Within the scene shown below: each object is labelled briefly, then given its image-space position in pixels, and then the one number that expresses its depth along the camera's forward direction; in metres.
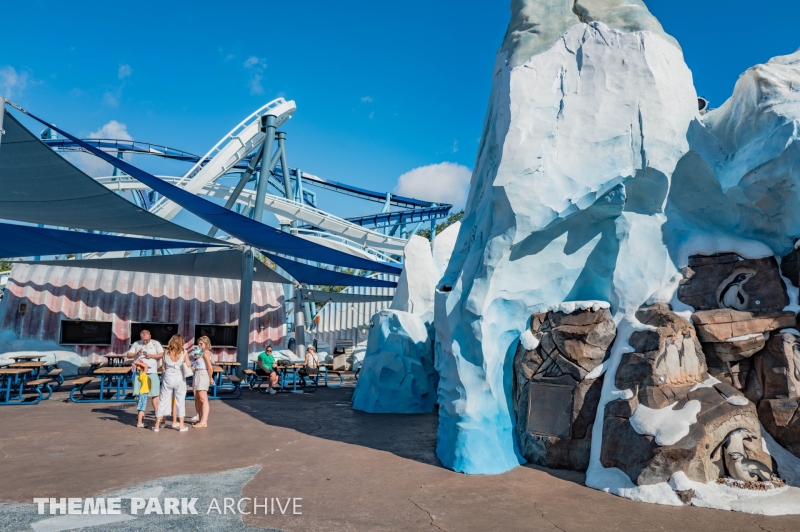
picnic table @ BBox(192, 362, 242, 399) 10.43
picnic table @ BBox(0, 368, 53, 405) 8.50
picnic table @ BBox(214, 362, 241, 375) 11.61
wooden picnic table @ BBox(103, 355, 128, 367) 12.97
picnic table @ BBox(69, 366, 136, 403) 9.10
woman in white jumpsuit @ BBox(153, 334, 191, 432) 6.85
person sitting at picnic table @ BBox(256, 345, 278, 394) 11.06
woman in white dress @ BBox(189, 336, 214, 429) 7.16
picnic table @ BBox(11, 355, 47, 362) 12.25
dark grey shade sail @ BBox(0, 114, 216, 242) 7.59
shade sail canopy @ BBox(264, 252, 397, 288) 15.64
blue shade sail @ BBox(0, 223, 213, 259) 11.21
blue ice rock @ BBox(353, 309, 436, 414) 9.06
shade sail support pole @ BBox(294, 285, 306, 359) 16.88
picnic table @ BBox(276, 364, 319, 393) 11.55
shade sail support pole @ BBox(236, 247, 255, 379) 13.52
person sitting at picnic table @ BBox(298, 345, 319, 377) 11.62
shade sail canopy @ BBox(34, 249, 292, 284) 14.60
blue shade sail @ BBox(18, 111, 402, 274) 9.59
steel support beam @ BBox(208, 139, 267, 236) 15.04
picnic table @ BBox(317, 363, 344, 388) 12.30
